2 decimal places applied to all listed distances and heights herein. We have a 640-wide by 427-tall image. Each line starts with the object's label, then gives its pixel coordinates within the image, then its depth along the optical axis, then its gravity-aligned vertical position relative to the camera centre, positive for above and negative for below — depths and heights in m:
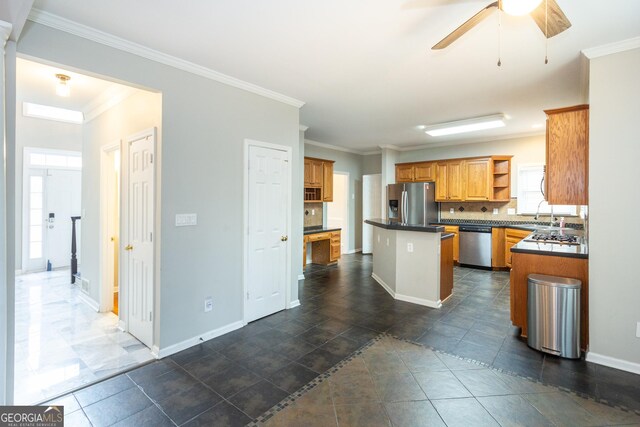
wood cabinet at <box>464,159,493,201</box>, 6.34 +0.71
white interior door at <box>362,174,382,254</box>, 8.12 +0.25
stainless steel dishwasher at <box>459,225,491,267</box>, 6.16 -0.67
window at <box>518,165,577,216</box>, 6.07 +0.48
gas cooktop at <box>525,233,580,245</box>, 3.48 -0.31
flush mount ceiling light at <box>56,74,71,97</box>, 3.14 +1.35
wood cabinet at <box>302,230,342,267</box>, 6.55 -0.81
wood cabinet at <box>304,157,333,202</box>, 6.34 +0.70
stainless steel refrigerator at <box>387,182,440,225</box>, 6.32 +0.22
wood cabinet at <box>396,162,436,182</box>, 7.11 +0.99
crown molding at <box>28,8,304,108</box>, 2.19 +1.40
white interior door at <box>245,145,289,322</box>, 3.58 -0.24
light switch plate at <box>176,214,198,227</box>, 2.92 -0.08
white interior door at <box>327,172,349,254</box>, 8.16 +0.11
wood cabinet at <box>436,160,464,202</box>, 6.69 +0.71
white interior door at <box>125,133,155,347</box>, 2.98 -0.28
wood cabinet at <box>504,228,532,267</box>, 5.67 -0.47
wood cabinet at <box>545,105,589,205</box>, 2.89 +0.56
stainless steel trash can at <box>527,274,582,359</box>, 2.69 -0.93
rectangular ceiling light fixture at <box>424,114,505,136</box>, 4.86 +1.50
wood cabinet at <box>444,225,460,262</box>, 6.51 -0.54
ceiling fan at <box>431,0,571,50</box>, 1.61 +1.12
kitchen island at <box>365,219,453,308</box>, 4.05 -0.72
